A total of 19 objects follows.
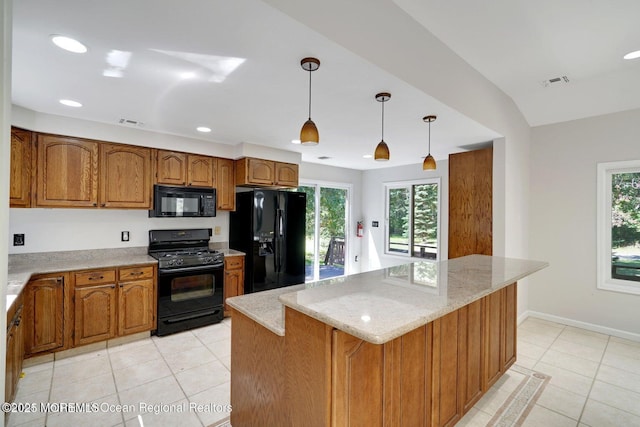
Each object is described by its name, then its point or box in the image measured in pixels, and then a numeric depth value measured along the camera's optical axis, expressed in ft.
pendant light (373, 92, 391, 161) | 7.65
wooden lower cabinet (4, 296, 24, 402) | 6.16
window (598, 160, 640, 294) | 11.41
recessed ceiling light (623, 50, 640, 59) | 8.51
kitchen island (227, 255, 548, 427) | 3.95
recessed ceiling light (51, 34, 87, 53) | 5.45
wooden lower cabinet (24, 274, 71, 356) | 8.66
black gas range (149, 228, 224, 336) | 11.07
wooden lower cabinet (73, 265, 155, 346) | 9.54
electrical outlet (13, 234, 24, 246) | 9.82
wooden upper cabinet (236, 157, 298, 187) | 13.17
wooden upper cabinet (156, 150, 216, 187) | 11.85
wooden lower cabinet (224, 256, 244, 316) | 12.73
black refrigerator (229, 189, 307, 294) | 13.14
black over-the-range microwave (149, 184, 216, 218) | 11.66
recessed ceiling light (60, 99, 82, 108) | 8.46
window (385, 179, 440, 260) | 17.40
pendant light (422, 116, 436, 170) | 8.89
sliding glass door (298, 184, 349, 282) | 18.76
